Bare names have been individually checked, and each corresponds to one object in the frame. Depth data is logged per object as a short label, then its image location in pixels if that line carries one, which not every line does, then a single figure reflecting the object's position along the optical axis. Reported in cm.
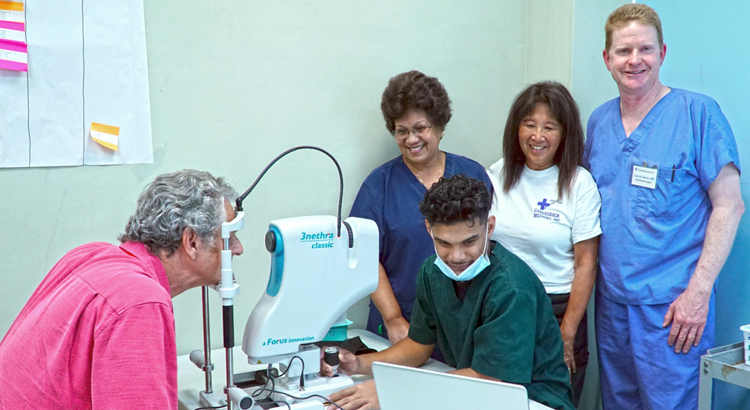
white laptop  103
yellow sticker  184
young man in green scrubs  141
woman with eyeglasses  209
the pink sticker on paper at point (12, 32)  167
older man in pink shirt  99
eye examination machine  129
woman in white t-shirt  197
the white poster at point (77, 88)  173
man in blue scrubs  181
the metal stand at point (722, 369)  173
